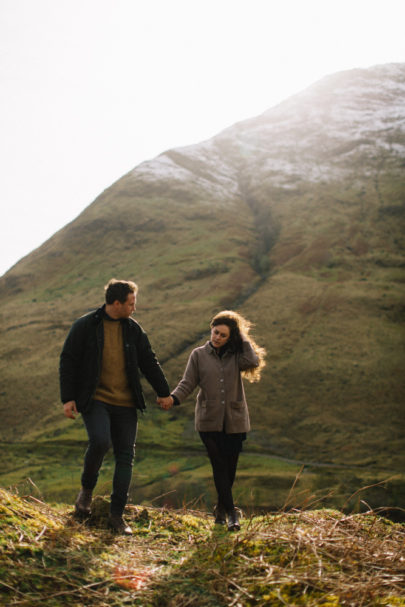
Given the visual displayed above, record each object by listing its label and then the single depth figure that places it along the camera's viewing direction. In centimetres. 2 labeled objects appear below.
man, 415
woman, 480
